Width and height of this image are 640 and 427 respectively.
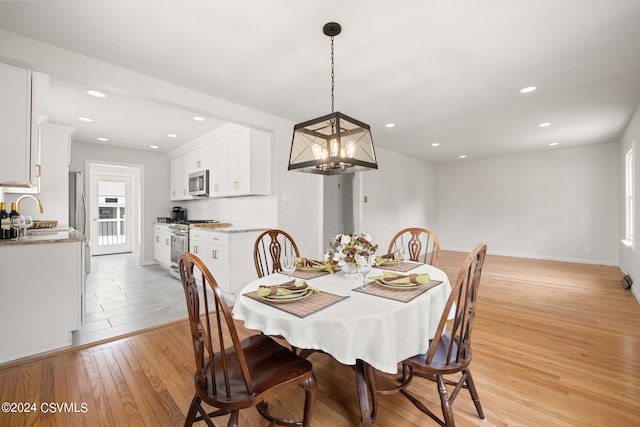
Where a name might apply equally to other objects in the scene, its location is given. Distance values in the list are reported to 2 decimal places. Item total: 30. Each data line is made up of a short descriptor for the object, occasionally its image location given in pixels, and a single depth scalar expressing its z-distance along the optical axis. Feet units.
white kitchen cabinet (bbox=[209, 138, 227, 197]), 15.10
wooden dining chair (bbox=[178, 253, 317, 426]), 3.70
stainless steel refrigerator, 16.68
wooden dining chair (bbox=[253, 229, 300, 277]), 8.27
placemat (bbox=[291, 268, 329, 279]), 6.49
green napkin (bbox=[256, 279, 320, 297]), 4.98
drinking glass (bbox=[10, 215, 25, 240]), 7.99
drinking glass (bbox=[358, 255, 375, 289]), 5.64
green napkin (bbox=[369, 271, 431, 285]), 5.59
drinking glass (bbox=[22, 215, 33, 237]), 8.47
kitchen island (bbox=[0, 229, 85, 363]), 7.16
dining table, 4.18
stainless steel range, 14.99
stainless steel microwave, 16.45
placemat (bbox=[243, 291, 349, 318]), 4.41
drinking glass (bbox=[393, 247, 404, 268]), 7.27
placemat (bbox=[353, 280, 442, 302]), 4.99
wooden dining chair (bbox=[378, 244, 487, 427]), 4.57
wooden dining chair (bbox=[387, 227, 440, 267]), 8.97
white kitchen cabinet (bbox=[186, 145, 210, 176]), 16.66
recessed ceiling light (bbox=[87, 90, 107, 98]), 10.39
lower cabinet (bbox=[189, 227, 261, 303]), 12.00
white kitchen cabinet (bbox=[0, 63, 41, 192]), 6.86
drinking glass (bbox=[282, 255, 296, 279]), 5.95
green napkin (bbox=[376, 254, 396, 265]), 7.52
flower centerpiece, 5.96
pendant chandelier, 5.92
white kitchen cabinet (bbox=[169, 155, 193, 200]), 19.04
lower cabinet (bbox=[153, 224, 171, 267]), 17.28
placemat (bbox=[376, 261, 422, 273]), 7.18
